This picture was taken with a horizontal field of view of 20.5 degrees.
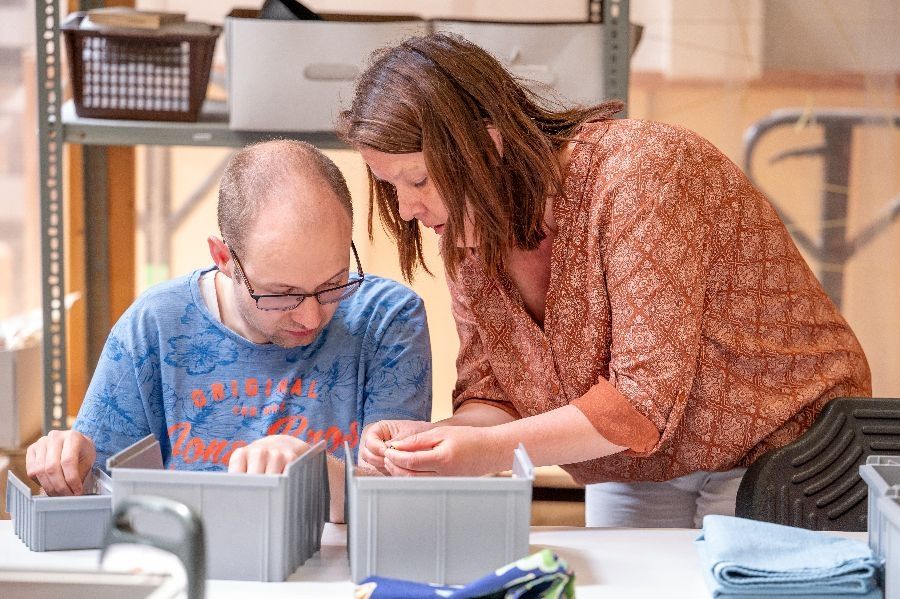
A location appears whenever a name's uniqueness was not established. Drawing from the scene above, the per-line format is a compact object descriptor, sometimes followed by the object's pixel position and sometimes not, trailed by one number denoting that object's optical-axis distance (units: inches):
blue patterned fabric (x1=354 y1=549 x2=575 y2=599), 100.1
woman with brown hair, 114.1
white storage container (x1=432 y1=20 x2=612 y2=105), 142.5
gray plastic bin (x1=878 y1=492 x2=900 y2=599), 101.8
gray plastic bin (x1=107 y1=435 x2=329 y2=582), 105.2
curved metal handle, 88.5
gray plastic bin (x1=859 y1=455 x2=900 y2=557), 105.4
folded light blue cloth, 103.0
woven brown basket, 143.3
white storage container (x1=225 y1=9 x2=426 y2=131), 141.4
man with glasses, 118.6
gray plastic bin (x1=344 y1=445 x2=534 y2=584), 104.9
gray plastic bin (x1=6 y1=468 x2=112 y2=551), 109.6
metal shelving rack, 143.7
